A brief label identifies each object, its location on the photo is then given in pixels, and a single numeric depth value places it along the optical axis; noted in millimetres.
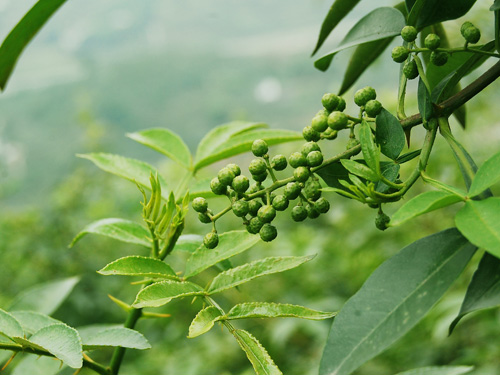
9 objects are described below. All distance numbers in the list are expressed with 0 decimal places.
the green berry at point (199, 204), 292
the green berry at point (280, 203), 277
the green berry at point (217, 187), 285
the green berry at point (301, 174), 274
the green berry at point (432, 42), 283
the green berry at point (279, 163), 291
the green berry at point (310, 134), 286
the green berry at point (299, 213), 280
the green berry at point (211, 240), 289
